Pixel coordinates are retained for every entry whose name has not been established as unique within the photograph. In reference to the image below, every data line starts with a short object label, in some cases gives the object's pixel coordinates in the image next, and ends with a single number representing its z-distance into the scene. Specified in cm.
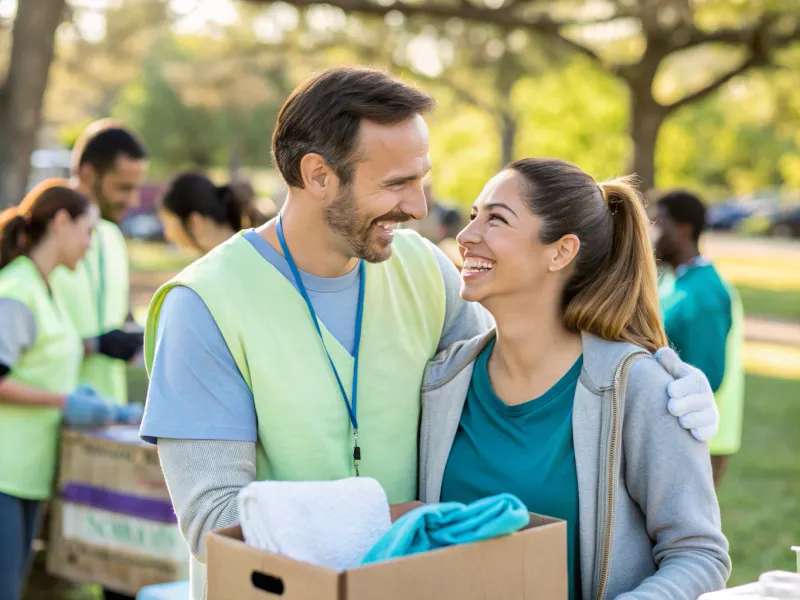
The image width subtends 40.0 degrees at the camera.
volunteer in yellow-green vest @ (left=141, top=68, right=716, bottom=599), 235
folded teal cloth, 184
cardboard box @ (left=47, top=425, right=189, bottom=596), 449
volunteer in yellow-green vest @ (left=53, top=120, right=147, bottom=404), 482
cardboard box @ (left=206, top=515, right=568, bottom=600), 169
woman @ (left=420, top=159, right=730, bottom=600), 238
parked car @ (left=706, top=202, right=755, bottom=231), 4047
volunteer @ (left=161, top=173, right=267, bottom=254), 527
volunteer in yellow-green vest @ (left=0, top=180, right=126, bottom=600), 422
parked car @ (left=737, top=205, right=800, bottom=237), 3650
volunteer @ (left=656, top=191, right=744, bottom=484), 505
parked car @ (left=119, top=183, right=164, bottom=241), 2969
